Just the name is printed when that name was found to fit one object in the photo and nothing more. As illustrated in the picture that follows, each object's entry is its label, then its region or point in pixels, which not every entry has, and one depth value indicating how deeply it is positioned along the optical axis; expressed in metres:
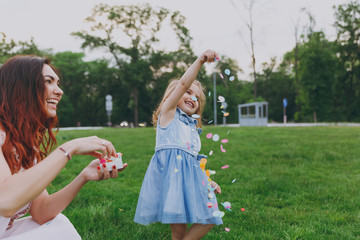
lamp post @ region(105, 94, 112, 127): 30.48
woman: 1.32
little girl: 2.40
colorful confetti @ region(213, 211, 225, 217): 2.34
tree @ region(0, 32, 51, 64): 19.73
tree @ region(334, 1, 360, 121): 37.62
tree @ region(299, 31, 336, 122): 37.03
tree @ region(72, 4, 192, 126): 34.25
